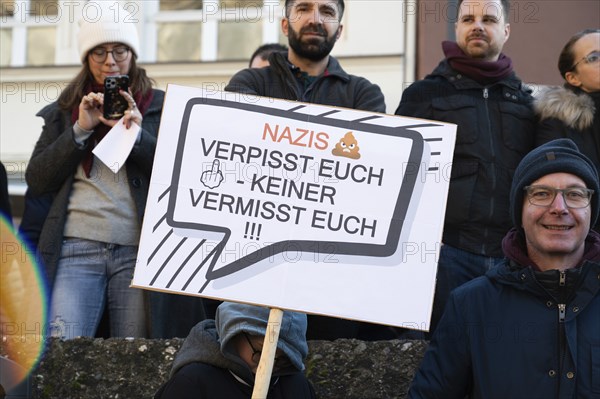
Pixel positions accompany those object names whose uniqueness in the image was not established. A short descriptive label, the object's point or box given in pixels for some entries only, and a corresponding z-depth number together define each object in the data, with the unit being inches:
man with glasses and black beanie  164.7
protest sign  172.1
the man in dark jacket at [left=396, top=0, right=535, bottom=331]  217.2
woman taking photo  219.3
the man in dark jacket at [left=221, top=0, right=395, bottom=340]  227.8
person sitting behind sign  171.0
